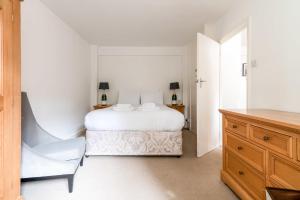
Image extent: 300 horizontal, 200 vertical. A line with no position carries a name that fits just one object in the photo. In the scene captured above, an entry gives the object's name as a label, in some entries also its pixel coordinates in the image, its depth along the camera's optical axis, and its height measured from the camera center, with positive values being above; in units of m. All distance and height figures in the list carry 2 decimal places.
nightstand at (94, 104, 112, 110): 3.32 -0.17
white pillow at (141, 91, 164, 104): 3.36 +0.05
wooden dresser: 0.75 -0.39
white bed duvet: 1.94 -0.33
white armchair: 1.25 -0.55
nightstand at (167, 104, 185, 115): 3.36 -0.21
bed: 1.94 -0.51
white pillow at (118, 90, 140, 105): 3.37 +0.03
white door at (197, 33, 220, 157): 2.00 +0.09
